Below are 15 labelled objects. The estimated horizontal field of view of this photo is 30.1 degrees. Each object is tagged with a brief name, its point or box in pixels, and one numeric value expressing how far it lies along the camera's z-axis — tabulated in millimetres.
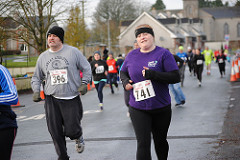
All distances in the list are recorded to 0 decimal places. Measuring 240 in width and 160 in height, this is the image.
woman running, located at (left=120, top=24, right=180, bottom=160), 5020
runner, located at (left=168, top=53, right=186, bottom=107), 13430
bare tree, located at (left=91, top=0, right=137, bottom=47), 69750
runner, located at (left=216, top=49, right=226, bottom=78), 26969
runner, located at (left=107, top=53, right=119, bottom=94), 20469
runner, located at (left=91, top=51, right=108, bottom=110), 14117
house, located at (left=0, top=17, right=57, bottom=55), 23122
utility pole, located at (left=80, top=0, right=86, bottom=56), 28783
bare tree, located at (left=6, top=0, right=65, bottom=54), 26406
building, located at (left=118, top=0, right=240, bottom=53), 70438
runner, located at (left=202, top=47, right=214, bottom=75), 30250
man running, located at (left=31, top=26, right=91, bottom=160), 5852
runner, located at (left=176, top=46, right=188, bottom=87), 20925
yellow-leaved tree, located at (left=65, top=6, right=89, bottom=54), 33166
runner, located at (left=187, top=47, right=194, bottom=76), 27566
